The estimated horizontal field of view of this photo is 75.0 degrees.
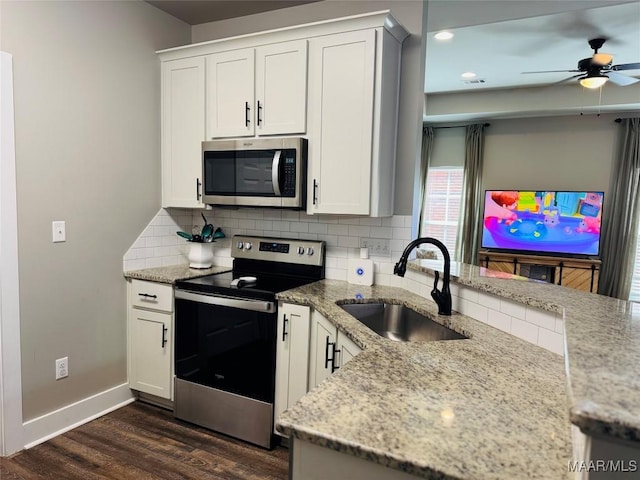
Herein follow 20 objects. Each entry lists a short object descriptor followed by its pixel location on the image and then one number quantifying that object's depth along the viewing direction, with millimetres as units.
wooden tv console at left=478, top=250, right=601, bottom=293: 5500
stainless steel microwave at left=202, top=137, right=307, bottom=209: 2572
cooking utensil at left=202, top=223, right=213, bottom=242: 3047
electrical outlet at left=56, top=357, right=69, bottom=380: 2482
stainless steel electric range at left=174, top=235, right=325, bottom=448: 2389
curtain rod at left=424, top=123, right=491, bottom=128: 6441
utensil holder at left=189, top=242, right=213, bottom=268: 3037
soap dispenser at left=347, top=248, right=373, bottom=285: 2684
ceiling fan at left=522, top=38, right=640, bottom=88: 3820
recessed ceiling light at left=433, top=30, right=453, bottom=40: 3843
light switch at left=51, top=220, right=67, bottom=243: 2420
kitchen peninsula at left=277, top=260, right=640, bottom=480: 755
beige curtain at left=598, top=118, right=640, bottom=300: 5578
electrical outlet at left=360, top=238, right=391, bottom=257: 2740
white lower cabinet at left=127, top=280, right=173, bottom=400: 2709
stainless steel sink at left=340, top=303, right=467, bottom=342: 2115
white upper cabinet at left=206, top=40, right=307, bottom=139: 2566
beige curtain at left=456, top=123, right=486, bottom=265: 6453
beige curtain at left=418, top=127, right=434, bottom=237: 6816
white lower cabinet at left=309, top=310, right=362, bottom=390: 1980
